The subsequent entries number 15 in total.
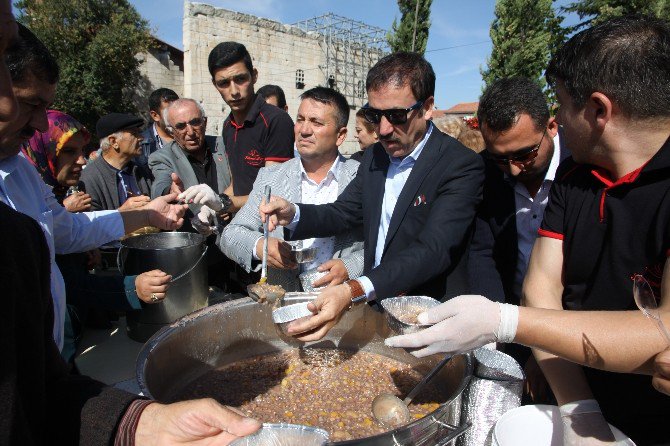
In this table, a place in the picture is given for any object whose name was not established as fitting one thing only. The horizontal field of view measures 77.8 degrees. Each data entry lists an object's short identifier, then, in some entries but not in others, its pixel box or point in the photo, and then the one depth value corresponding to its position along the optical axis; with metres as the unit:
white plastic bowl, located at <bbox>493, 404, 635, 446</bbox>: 1.14
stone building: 17.06
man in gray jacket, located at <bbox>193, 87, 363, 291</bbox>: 2.47
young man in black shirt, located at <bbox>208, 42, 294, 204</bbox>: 3.60
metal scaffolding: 23.45
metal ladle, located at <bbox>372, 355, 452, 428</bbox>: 1.40
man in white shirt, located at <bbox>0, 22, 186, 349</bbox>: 1.50
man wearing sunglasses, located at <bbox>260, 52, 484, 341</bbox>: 1.89
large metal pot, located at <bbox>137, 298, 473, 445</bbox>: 1.20
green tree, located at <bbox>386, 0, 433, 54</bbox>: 18.48
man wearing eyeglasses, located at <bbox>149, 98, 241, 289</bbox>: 3.73
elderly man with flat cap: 3.74
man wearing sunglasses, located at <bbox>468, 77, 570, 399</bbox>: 2.18
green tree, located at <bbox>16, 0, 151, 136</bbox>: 14.70
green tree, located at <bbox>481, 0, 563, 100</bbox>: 14.84
